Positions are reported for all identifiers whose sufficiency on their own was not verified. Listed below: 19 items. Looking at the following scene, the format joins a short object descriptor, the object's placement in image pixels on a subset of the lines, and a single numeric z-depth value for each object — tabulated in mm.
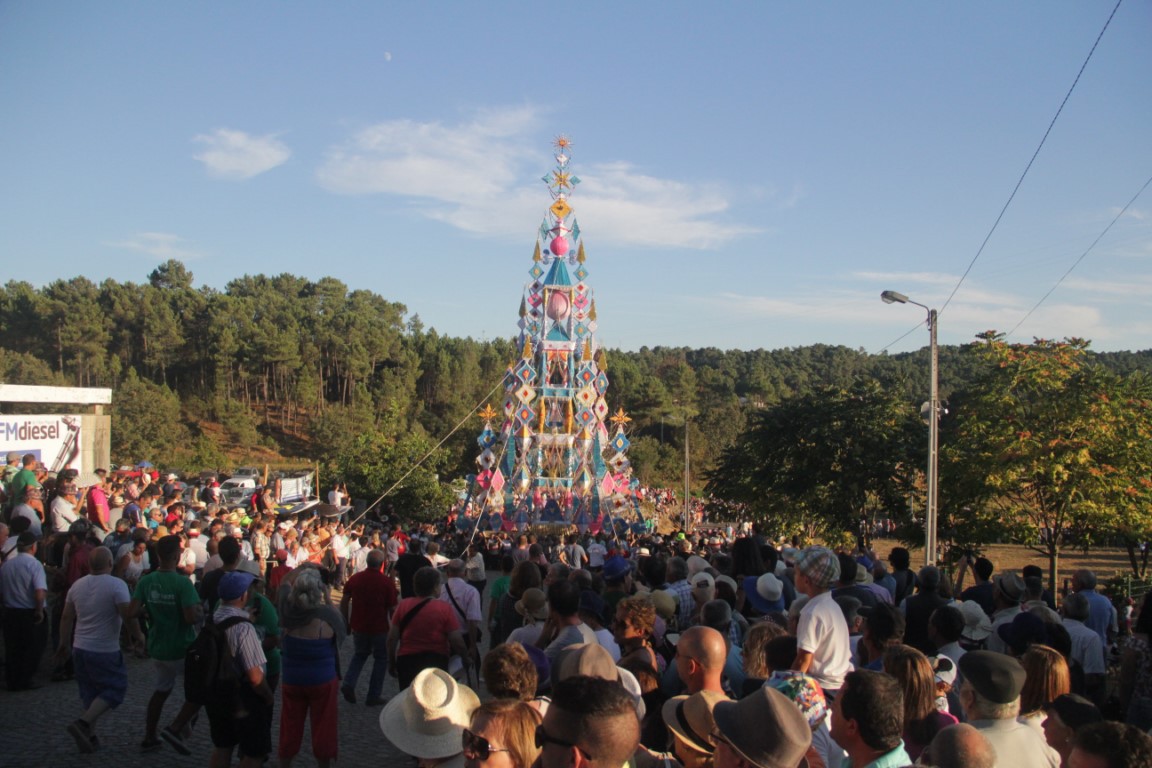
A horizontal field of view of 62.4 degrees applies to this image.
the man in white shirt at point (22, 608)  8477
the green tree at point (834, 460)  22688
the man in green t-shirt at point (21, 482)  11658
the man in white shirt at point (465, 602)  7586
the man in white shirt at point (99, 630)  7219
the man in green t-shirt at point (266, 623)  6660
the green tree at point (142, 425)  48375
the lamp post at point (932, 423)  14594
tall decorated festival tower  30141
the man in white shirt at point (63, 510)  11055
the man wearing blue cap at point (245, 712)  6023
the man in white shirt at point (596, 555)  16380
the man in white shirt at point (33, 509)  9805
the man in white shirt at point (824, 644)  4898
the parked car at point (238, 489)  33009
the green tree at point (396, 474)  34594
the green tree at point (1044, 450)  17781
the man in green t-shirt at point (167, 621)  7074
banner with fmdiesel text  23094
